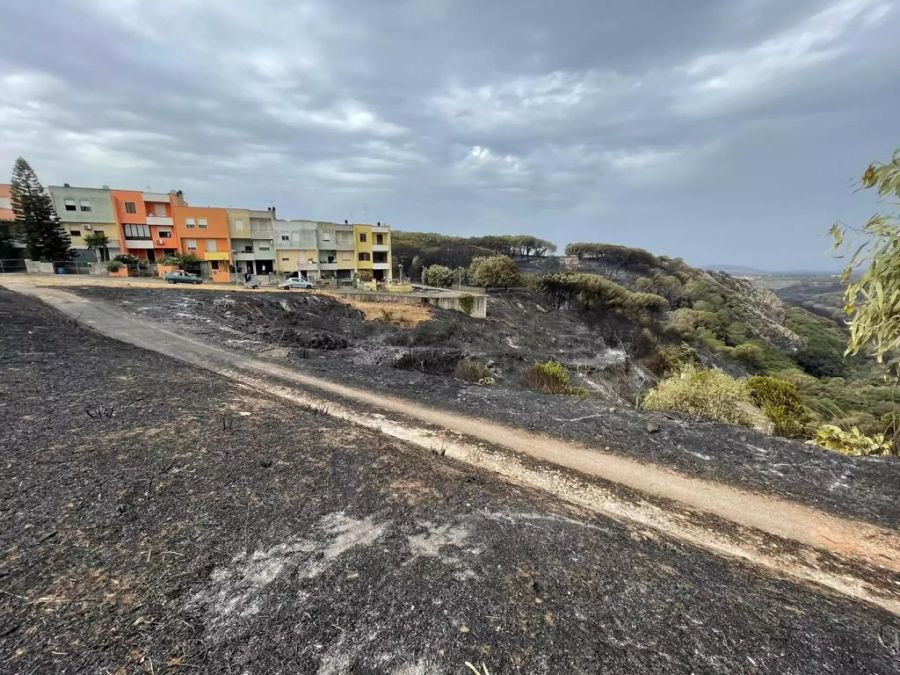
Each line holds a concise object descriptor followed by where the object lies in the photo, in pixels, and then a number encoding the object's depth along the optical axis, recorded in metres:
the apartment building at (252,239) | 45.81
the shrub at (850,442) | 6.73
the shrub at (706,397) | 8.48
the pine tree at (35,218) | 36.12
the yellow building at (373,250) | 52.06
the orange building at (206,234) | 43.50
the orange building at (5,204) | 42.34
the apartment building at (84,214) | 39.19
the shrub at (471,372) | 14.23
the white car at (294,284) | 35.88
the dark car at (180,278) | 32.75
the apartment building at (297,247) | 47.75
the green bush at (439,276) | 50.28
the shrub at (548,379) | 12.76
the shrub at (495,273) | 50.66
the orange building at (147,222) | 41.56
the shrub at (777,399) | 8.81
